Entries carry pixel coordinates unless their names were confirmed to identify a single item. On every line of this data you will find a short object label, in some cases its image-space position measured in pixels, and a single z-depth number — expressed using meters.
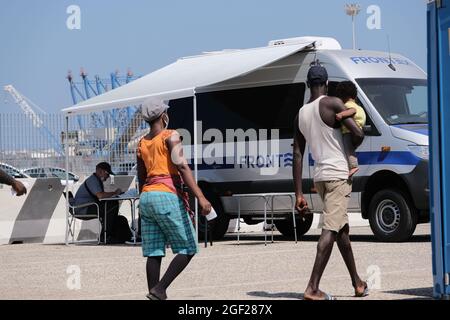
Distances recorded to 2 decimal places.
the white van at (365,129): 15.77
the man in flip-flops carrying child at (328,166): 9.26
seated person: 18.14
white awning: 16.47
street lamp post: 40.25
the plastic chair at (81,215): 18.08
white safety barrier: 19.19
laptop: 20.02
